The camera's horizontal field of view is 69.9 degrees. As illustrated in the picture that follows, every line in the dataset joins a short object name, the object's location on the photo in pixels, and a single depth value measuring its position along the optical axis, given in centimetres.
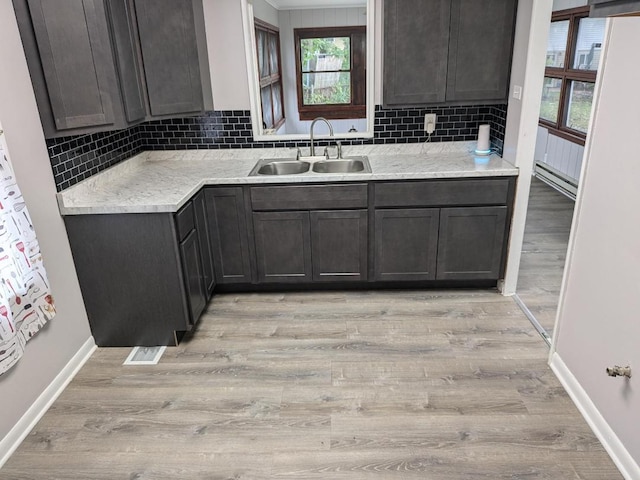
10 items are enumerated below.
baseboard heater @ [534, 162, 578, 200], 510
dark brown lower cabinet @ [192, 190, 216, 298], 277
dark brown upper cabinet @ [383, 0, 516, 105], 273
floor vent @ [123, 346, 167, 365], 250
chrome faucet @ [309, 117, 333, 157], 319
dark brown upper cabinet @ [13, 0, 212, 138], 202
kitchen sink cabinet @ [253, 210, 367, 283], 295
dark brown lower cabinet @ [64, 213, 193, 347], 238
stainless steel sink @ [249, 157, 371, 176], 322
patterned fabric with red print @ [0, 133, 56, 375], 183
